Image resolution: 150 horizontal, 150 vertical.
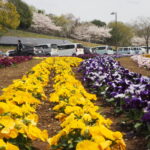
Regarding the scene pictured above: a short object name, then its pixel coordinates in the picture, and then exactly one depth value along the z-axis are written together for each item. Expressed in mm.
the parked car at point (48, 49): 28970
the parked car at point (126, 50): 38370
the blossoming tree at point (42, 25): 59977
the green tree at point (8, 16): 36343
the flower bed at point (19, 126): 1980
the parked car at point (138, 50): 39071
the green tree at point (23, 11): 51465
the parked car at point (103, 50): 34515
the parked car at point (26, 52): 25974
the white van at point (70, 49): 29888
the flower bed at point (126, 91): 3967
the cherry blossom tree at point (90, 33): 64258
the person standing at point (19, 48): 25393
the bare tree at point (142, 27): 54668
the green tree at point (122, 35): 61999
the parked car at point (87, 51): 29989
